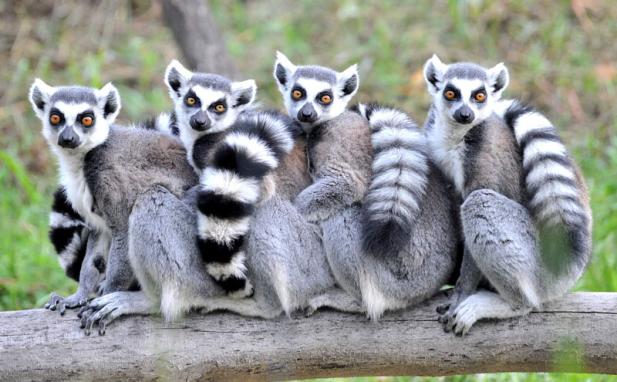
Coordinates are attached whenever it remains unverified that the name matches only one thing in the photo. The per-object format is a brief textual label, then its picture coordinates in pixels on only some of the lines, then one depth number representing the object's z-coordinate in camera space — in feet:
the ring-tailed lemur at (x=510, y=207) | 28.96
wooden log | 29.27
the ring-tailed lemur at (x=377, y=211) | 30.22
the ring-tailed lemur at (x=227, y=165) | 29.01
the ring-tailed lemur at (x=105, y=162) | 30.89
